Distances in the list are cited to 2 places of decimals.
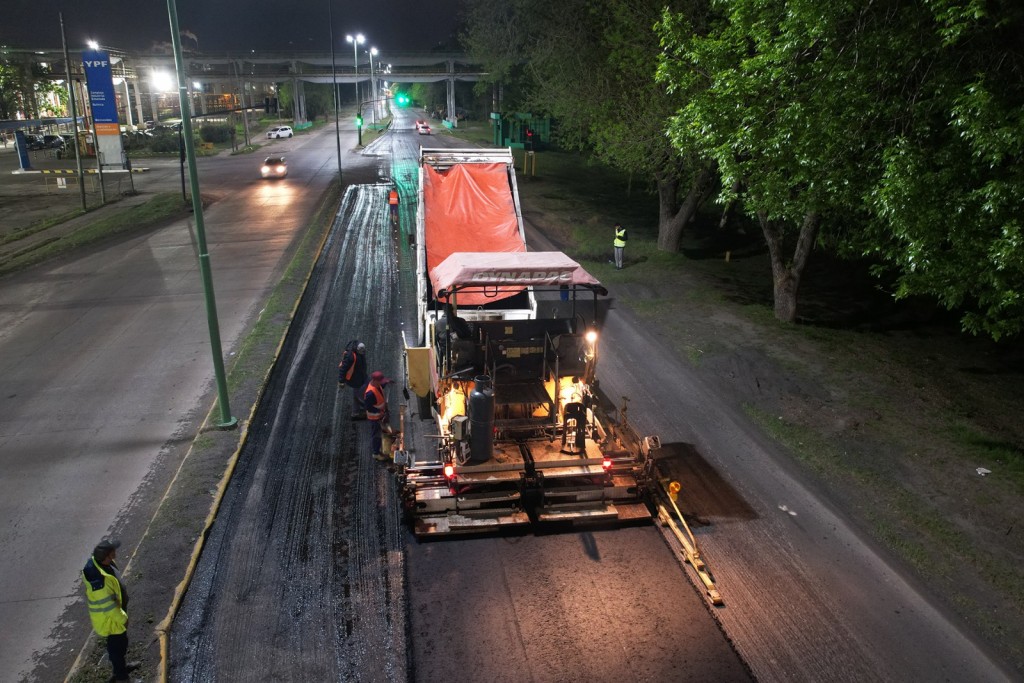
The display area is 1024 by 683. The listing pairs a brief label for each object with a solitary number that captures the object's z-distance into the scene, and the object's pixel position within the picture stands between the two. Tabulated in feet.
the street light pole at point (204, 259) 32.40
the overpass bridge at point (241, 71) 242.78
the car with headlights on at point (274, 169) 133.49
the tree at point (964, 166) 28.99
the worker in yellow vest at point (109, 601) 20.07
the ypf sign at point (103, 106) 114.62
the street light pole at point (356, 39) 187.91
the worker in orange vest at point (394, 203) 86.69
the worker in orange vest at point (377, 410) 33.19
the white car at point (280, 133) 218.22
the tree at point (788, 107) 35.42
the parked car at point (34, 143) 179.01
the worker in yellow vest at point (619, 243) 67.87
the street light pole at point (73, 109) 95.73
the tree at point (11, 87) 185.12
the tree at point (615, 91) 62.90
